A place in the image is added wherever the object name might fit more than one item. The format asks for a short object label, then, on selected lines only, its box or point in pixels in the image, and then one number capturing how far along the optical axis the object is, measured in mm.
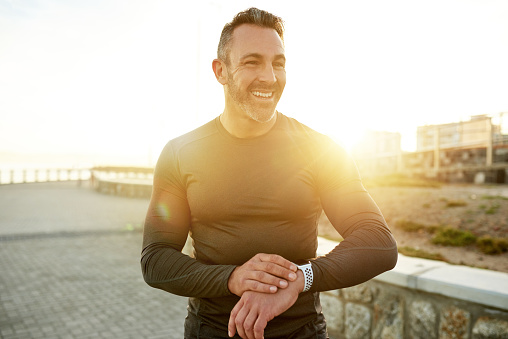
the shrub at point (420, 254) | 5312
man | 1852
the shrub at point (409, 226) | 7330
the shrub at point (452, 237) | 6301
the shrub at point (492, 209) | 7499
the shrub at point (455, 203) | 8258
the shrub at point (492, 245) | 5785
